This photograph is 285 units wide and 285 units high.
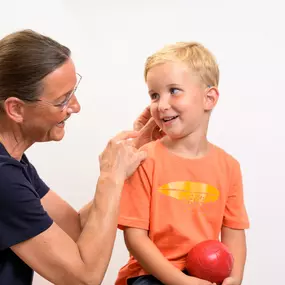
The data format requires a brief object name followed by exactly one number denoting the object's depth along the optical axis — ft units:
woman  4.05
